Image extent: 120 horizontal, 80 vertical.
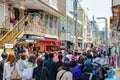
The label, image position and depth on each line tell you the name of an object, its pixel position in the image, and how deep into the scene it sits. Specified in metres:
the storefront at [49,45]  23.67
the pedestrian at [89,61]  7.17
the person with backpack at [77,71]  7.30
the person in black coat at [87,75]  6.65
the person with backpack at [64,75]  6.14
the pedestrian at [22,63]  7.54
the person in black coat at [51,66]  7.75
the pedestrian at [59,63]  7.76
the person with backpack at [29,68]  7.12
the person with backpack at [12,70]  6.75
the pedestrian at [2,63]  7.43
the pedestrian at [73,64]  7.56
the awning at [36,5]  19.78
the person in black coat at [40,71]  6.79
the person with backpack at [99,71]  8.38
